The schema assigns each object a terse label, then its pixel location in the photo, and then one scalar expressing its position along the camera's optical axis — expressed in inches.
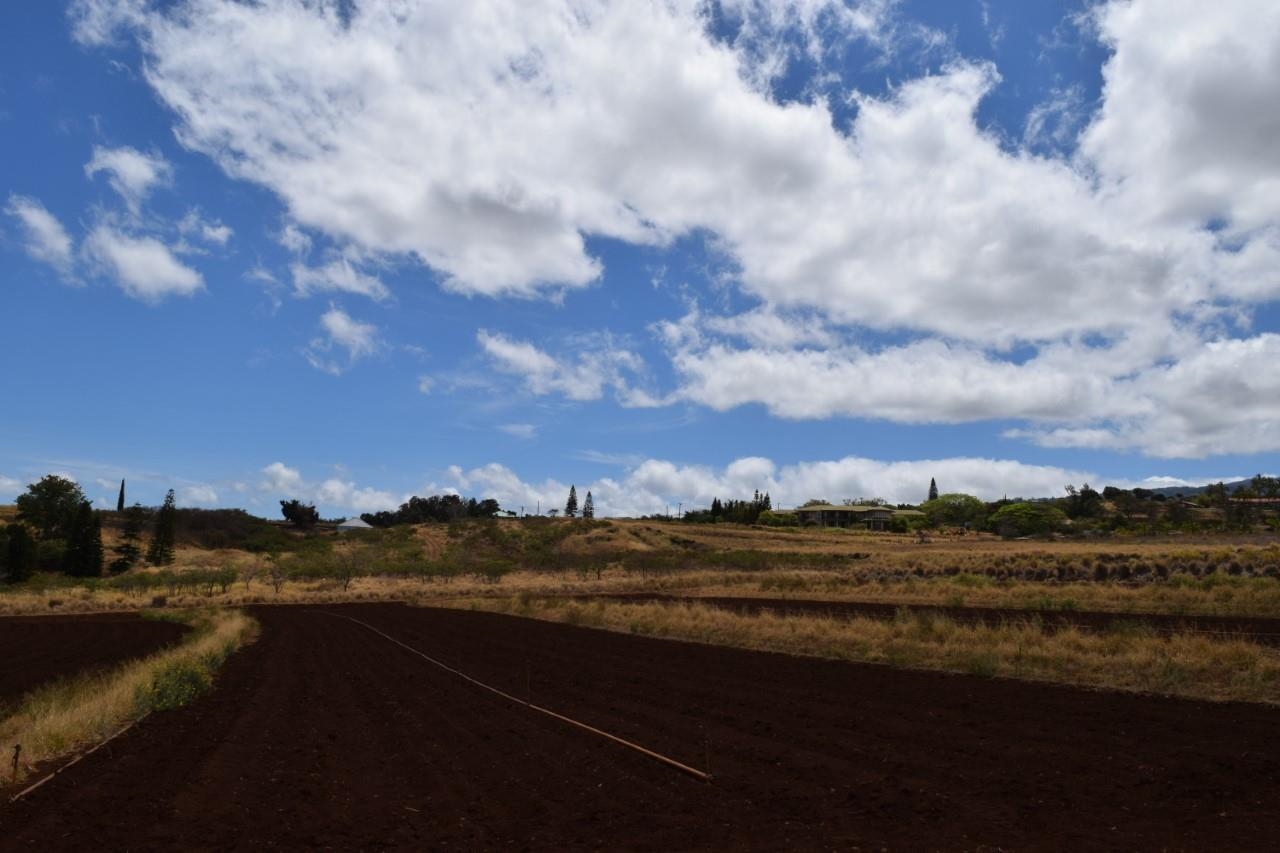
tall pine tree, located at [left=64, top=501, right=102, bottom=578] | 3550.7
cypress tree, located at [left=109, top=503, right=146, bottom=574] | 3725.4
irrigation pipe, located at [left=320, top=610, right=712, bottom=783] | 398.6
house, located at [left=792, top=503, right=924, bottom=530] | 6934.1
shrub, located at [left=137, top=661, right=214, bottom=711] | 648.4
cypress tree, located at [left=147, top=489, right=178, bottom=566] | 4008.4
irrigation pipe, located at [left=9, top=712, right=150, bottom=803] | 376.8
